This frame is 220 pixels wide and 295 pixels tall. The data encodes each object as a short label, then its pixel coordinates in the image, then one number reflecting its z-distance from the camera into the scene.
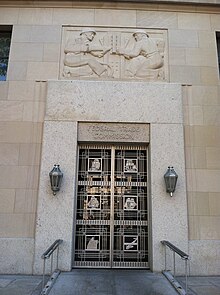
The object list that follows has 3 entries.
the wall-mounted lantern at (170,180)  6.87
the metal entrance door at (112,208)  7.07
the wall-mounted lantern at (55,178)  6.81
